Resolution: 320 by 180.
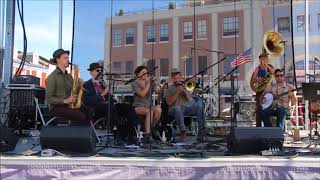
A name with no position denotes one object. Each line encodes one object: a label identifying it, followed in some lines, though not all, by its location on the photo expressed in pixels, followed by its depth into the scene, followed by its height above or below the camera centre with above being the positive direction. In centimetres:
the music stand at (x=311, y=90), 536 +17
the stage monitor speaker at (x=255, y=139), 412 -32
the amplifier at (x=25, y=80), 657 +34
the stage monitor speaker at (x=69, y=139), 411 -33
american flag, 749 +78
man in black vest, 548 -4
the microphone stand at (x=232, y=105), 471 -2
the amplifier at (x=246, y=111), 785 -13
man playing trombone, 621 -1
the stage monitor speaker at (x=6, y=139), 432 -36
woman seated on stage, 558 +7
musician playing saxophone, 503 +10
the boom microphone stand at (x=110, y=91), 483 +13
